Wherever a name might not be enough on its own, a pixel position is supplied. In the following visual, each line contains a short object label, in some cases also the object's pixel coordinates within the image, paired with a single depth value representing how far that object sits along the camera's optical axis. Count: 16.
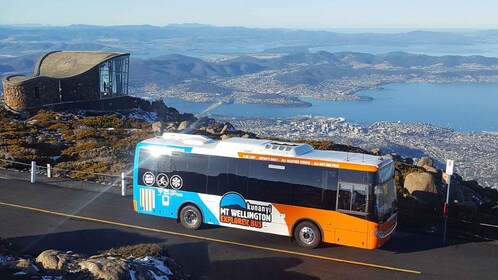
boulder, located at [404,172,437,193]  20.94
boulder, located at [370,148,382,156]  31.33
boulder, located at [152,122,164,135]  35.91
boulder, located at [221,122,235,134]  38.26
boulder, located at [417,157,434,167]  27.89
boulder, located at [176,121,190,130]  37.93
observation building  45.00
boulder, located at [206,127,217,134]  37.87
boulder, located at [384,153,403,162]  31.56
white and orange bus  14.19
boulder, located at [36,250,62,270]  11.14
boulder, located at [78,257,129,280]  10.60
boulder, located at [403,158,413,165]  31.37
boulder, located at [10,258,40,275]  10.56
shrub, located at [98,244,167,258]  13.00
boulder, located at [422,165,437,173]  25.98
